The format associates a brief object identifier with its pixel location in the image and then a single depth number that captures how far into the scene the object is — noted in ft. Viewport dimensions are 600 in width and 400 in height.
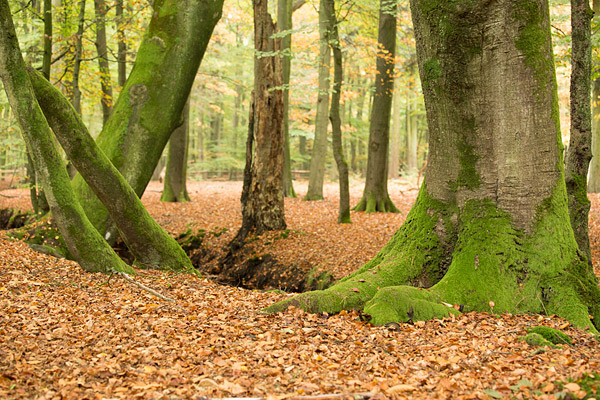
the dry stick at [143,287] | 15.60
